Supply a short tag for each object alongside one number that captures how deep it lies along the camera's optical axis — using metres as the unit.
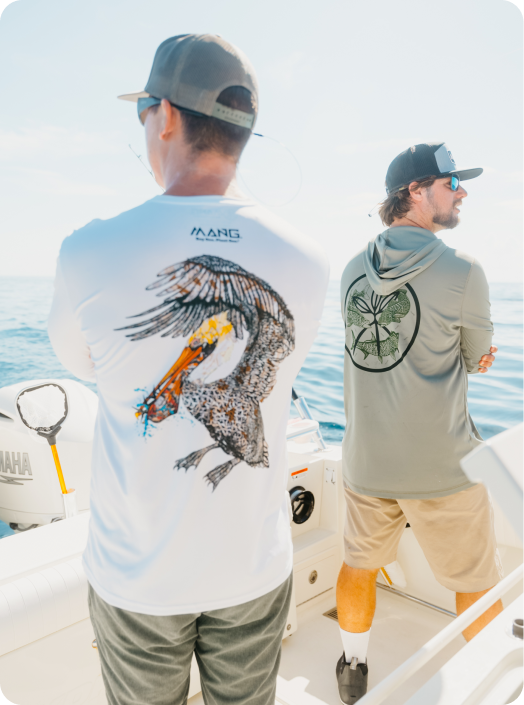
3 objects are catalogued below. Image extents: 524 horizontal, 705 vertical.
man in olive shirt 1.50
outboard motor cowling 3.19
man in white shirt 0.70
